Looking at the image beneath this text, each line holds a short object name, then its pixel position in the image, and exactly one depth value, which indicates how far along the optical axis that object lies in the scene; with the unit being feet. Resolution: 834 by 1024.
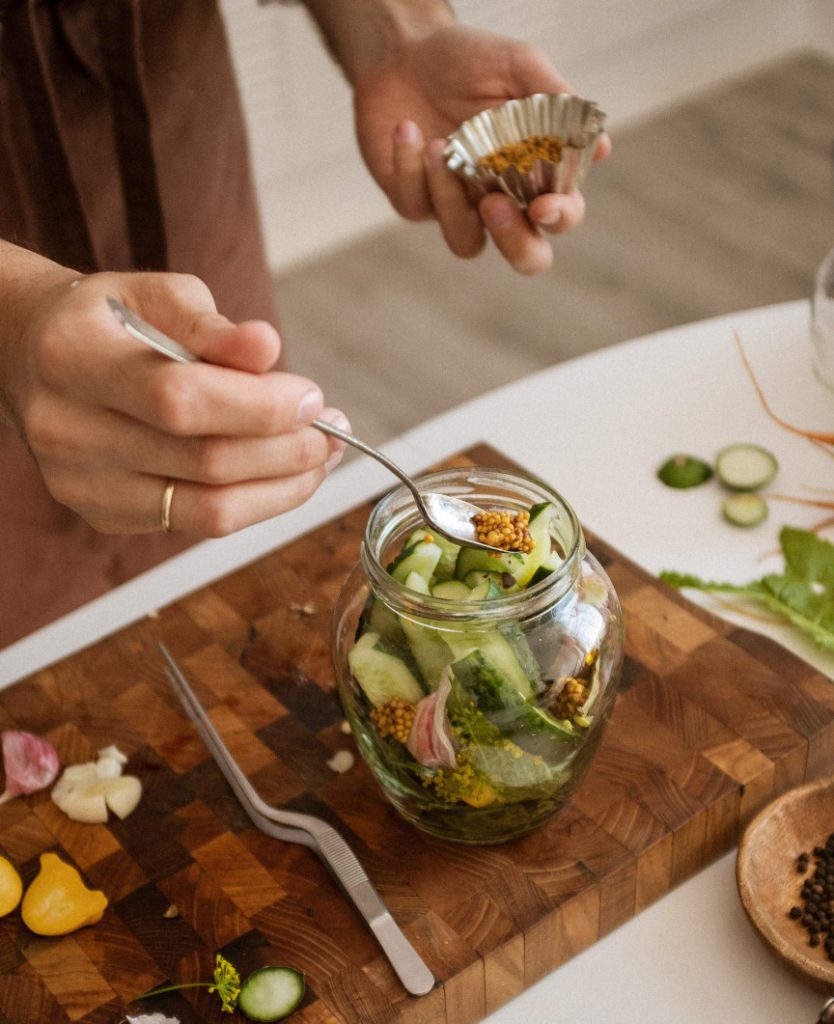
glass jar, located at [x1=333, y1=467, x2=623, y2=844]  3.10
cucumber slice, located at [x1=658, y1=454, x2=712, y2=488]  4.83
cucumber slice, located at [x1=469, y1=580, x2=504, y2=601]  3.14
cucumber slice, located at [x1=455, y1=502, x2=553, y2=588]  3.24
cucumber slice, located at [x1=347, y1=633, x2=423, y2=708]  3.20
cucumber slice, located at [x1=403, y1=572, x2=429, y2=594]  3.23
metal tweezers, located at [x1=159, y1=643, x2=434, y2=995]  3.15
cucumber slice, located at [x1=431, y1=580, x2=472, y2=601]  3.25
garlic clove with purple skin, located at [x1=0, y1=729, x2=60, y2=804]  3.76
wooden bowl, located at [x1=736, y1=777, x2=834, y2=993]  3.14
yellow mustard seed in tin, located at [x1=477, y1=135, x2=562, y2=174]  4.59
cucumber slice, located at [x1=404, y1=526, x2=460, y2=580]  3.41
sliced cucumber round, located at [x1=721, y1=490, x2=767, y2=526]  4.63
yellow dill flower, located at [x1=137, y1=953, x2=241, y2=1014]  3.13
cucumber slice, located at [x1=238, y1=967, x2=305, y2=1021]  3.10
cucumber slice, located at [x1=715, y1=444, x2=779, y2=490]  4.76
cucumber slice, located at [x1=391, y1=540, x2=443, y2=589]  3.30
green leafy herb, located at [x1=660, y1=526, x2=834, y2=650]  4.16
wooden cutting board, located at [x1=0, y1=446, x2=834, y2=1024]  3.25
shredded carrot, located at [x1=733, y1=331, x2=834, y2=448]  4.93
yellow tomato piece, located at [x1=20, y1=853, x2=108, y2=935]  3.34
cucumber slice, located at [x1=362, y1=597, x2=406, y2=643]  3.25
